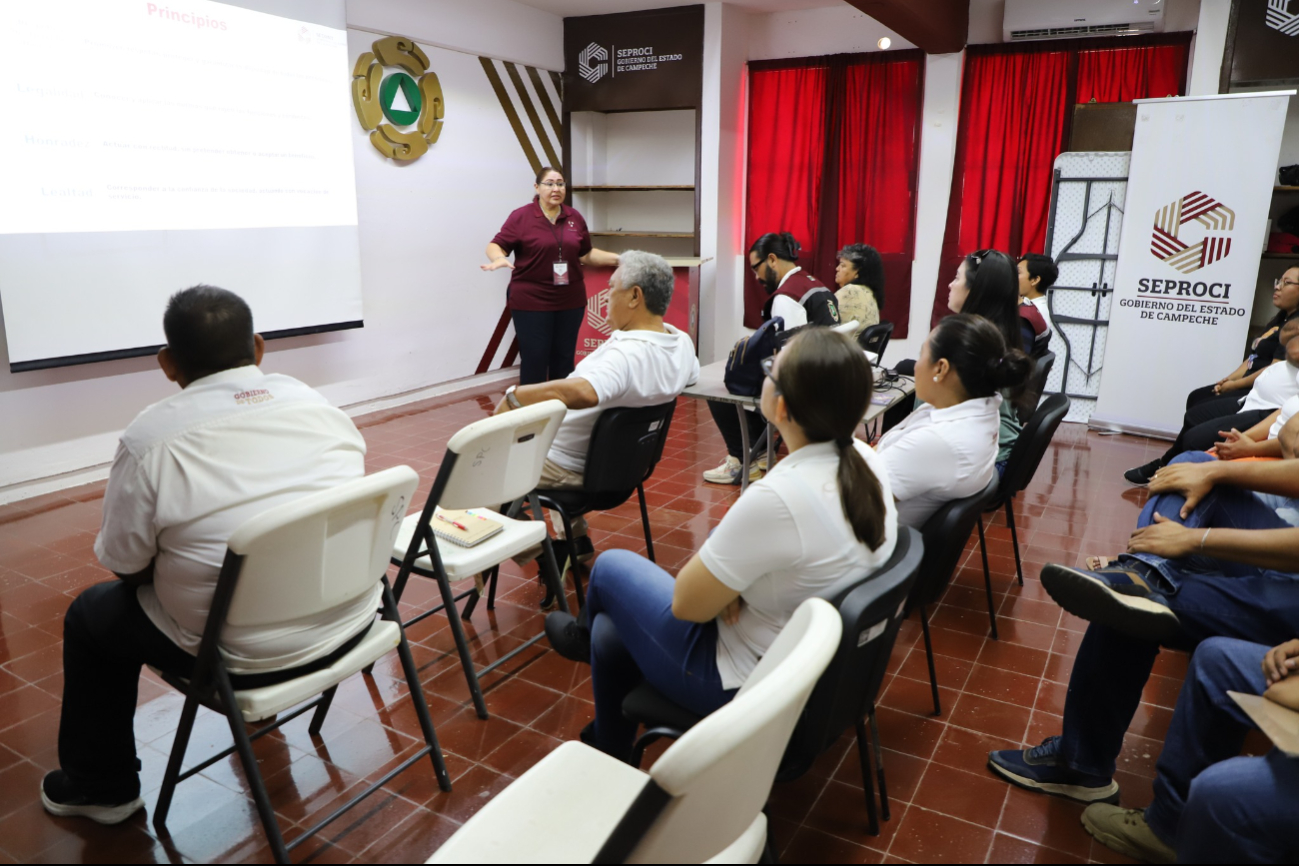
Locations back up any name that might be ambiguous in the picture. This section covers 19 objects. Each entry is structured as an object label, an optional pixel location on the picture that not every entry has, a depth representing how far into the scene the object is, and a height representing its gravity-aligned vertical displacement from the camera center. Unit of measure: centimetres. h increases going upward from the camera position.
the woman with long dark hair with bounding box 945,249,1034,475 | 347 -20
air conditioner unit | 591 +155
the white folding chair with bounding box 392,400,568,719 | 229 -69
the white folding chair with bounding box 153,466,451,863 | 166 -71
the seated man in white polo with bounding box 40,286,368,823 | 175 -57
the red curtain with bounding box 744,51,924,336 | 708 +70
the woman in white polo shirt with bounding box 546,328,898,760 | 159 -55
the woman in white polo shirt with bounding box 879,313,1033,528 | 236 -49
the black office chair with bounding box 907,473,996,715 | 224 -76
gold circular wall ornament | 603 +96
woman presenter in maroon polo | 579 -23
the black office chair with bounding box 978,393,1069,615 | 290 -67
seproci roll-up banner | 537 -2
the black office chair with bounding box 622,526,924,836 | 157 -81
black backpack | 374 -51
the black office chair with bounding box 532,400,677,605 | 294 -76
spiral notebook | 254 -86
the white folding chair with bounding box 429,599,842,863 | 102 -73
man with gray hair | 292 -44
